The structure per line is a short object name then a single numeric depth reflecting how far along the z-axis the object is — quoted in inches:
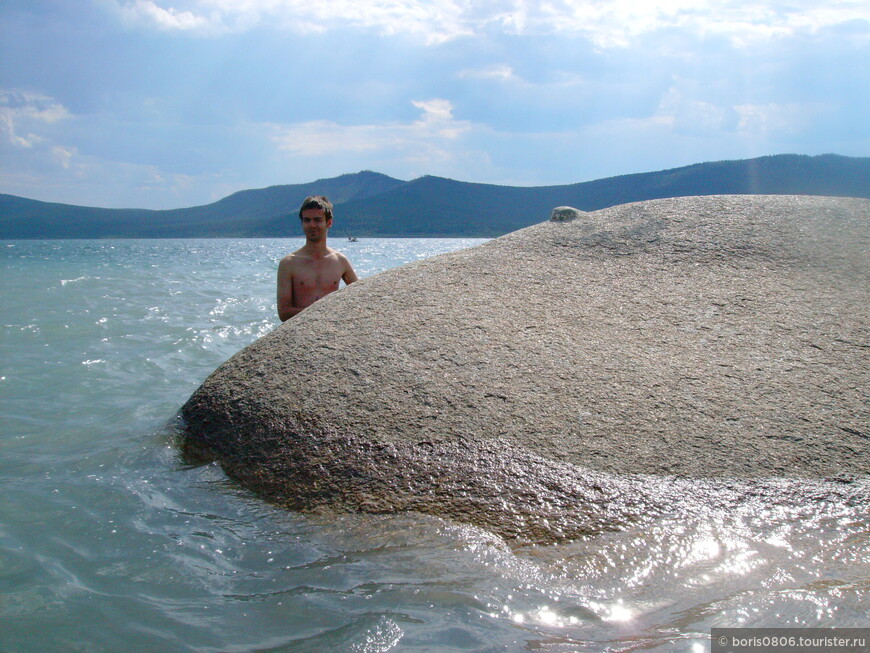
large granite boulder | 90.2
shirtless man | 180.7
